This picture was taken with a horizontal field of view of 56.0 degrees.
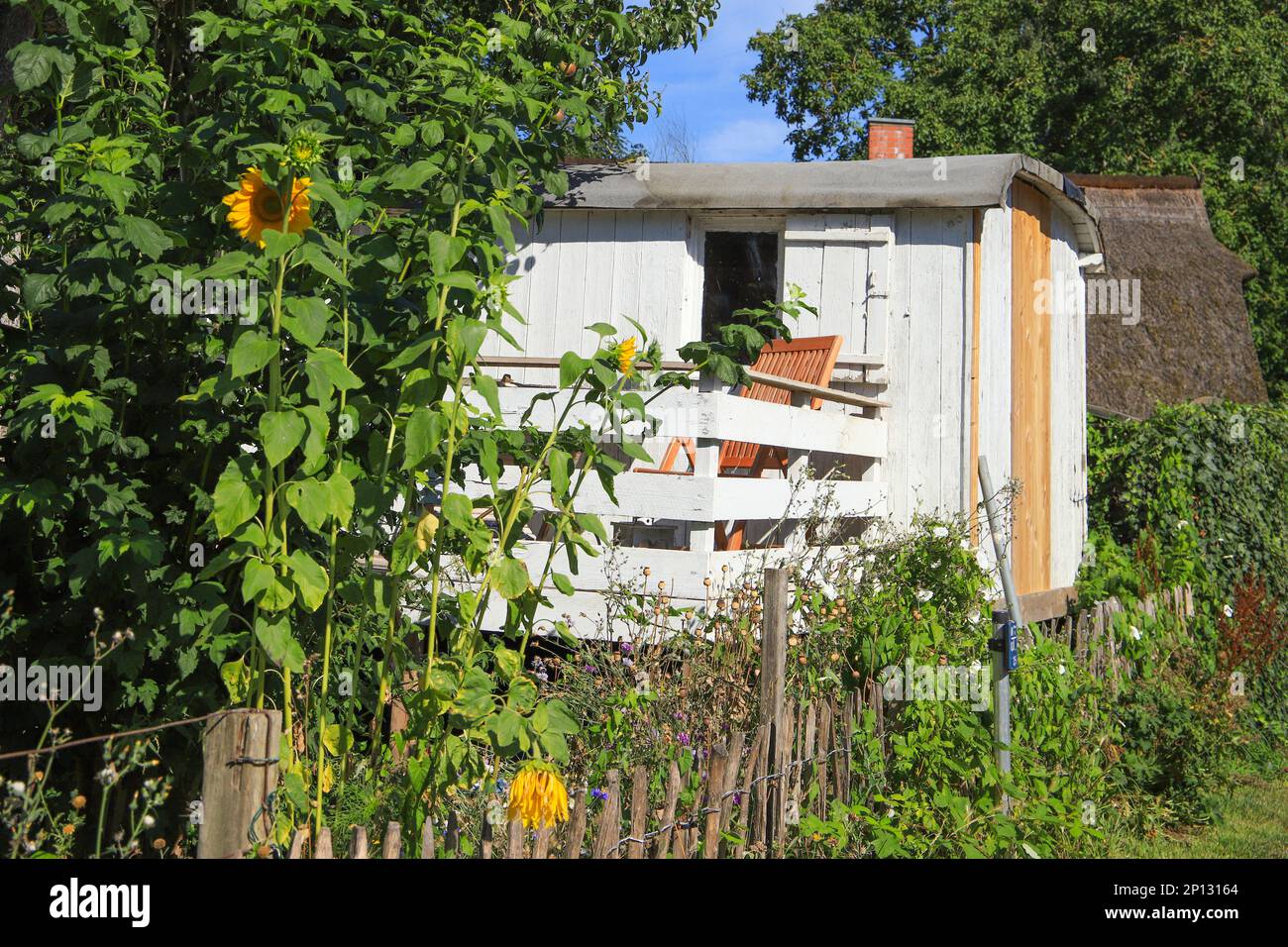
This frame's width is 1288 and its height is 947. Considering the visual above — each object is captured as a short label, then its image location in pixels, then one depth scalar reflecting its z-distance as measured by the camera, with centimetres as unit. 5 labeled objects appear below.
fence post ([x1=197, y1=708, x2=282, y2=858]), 229
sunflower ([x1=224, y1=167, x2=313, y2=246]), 251
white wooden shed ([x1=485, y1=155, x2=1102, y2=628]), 784
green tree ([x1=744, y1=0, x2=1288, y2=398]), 2198
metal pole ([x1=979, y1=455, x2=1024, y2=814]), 469
